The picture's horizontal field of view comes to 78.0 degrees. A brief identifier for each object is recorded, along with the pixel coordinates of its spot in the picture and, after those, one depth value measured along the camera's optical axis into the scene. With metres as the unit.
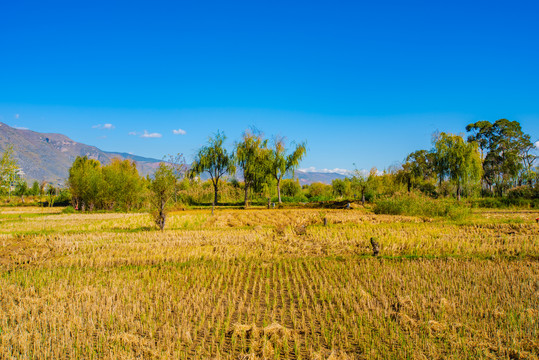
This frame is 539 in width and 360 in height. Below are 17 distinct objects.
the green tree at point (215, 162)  48.88
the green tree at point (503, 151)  56.00
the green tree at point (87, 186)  42.41
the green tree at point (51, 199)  52.56
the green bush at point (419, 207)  24.72
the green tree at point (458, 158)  42.34
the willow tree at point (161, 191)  19.03
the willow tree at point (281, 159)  45.47
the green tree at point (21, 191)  76.79
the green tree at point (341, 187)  75.21
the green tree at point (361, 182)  39.34
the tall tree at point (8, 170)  24.05
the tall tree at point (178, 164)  27.37
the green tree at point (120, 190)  43.22
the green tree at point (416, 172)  52.84
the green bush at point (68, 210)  39.91
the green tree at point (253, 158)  46.28
